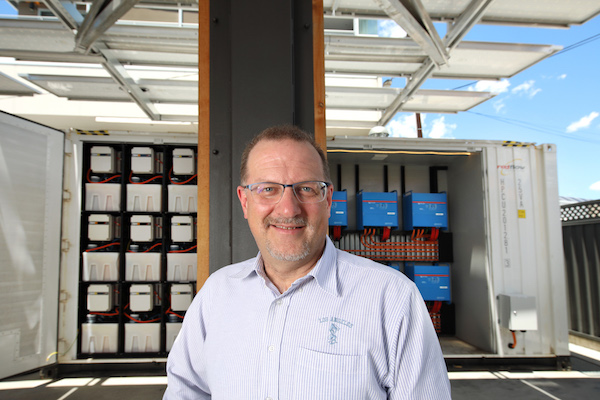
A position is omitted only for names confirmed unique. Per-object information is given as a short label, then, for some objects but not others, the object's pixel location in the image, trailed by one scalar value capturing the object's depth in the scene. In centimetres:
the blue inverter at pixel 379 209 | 531
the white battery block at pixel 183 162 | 485
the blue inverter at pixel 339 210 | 515
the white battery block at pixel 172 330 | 462
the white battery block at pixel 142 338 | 457
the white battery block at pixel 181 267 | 475
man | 96
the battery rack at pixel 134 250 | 456
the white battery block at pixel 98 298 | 454
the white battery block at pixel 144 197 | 481
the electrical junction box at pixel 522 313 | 430
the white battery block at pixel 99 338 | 446
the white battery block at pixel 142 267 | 470
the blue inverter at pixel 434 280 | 518
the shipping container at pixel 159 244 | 425
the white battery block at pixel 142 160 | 482
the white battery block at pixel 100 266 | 455
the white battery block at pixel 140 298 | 464
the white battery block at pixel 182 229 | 480
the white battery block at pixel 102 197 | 469
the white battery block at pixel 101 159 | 471
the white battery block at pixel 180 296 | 467
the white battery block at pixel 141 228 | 475
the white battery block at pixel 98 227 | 465
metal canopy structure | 268
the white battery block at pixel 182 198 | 484
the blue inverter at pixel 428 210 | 534
